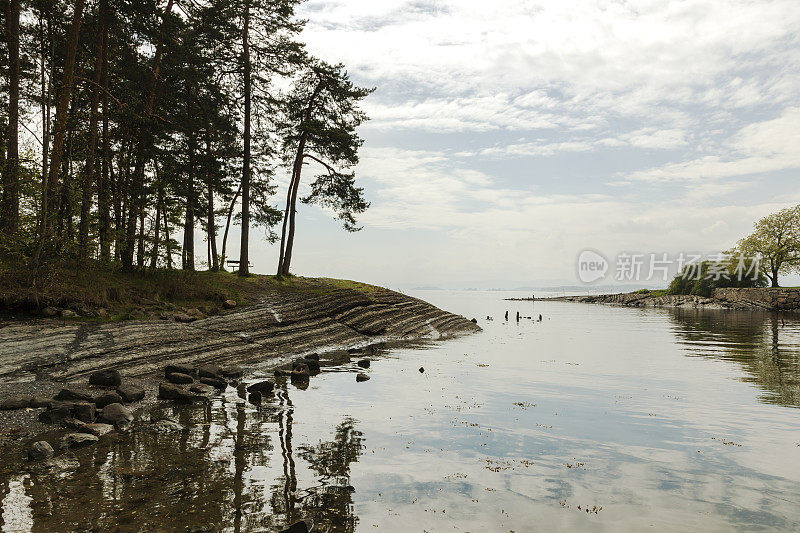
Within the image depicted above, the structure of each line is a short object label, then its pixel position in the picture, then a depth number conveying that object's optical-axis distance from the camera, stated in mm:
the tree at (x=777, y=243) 92250
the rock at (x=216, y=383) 15453
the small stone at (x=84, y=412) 10617
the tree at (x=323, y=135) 40344
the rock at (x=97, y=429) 9766
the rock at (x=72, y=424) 10098
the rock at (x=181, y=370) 15670
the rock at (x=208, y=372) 16172
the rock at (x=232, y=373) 17141
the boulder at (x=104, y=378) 13766
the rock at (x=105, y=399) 11805
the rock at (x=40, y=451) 8219
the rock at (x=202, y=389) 14195
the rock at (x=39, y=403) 11227
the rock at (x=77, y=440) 9086
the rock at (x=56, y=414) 10414
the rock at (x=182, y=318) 21656
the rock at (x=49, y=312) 18375
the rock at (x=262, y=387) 14575
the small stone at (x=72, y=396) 11805
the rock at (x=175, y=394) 13203
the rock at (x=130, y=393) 12570
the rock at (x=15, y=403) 10906
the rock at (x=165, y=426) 10477
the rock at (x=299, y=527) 6059
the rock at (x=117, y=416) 10577
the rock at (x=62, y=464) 7879
